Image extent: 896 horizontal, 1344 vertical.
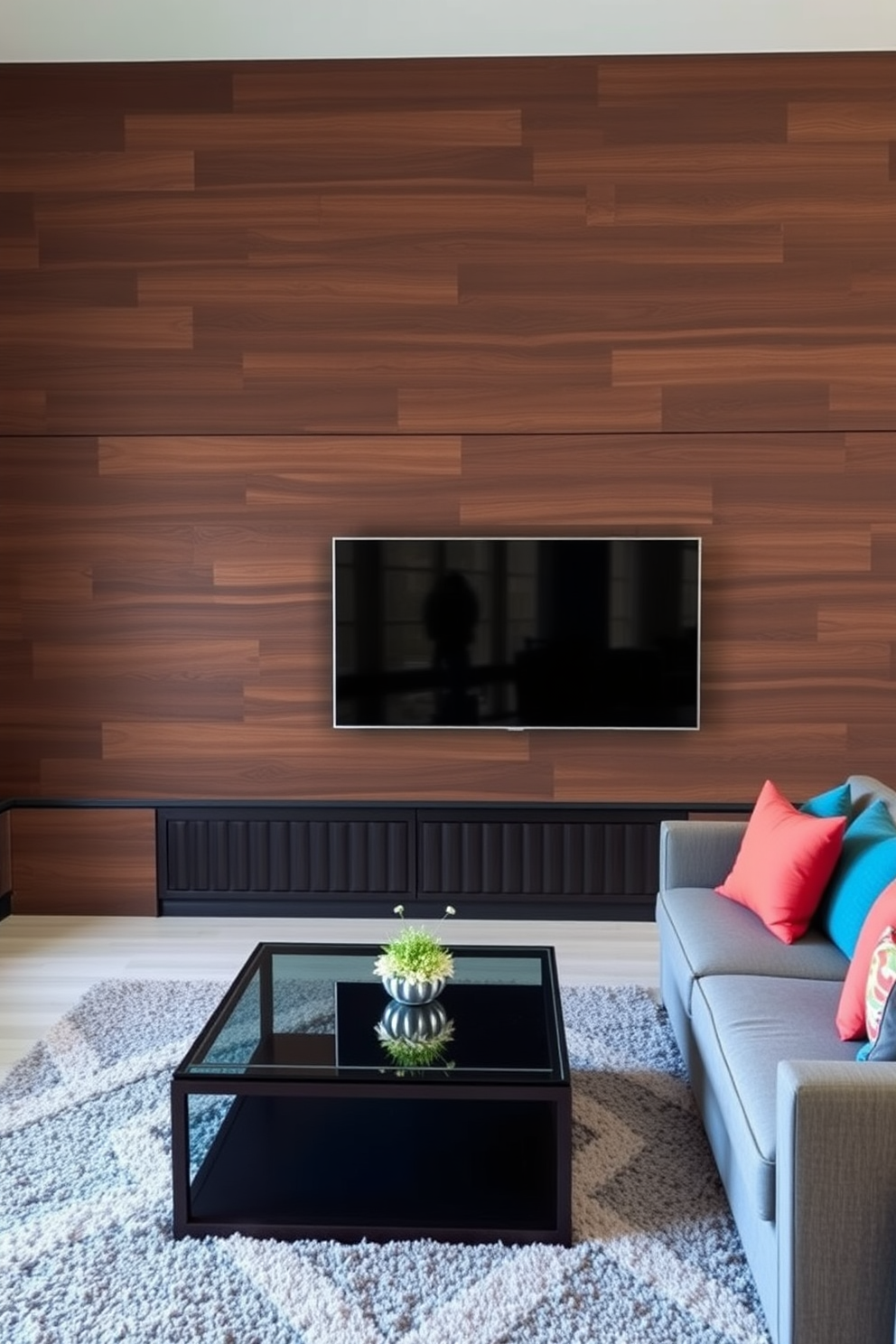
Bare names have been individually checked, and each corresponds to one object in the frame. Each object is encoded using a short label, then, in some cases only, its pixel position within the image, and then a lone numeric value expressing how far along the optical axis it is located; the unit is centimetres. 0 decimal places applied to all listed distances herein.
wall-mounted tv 451
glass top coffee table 230
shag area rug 204
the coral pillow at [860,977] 224
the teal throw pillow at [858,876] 279
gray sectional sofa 176
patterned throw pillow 211
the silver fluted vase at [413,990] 268
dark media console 459
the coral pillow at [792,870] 299
